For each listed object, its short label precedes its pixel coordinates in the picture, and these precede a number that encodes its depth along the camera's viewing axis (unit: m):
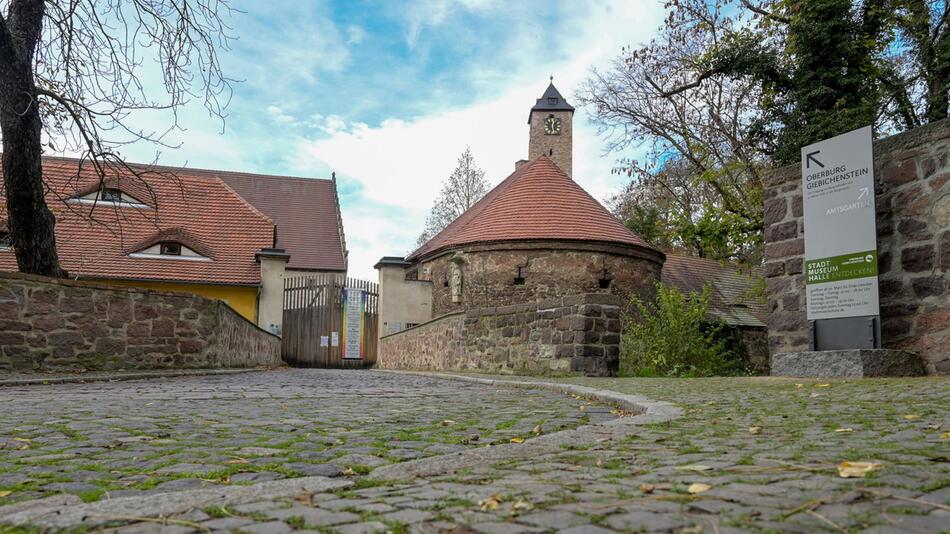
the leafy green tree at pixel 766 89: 18.14
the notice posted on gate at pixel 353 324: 28.08
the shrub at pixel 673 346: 13.94
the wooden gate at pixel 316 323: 27.44
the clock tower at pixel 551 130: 52.03
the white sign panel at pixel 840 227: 8.70
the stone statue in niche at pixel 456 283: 27.67
